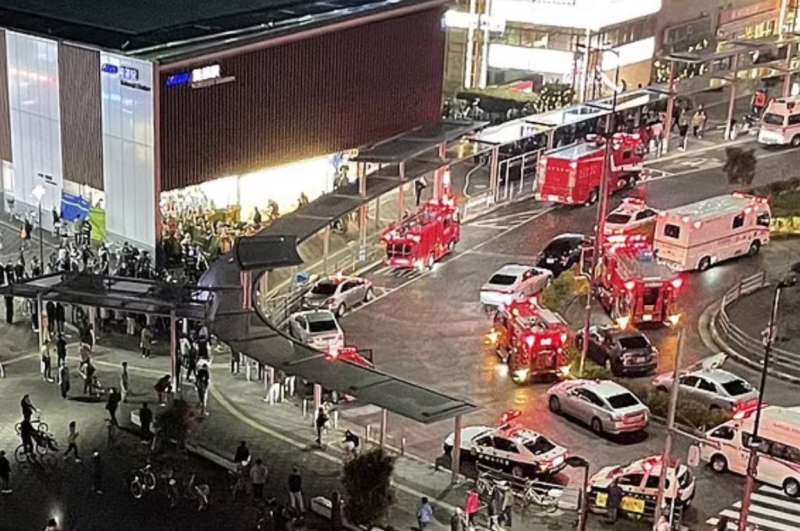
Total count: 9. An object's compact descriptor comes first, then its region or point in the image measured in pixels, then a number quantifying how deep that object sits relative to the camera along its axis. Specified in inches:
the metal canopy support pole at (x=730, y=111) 3006.2
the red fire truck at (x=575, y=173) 2511.1
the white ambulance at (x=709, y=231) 2217.0
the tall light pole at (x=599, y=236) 1851.6
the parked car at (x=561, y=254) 2201.0
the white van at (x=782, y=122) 2950.3
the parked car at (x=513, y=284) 2064.5
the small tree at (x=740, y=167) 2630.4
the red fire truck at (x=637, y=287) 1999.3
